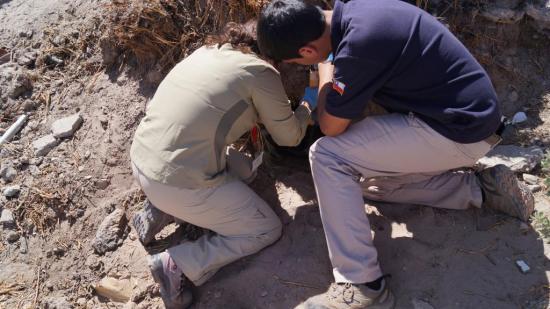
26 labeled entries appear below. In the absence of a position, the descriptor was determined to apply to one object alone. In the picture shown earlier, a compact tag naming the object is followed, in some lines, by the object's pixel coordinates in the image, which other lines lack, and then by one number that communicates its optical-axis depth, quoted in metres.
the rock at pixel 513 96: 3.58
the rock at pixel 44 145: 4.02
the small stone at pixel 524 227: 2.84
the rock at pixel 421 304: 2.61
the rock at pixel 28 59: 4.54
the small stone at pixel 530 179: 3.16
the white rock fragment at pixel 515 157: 3.22
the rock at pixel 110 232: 3.41
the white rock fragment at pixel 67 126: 4.03
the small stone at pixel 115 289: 3.19
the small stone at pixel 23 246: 3.61
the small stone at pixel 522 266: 2.68
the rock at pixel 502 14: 3.45
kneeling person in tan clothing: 2.63
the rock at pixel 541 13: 3.50
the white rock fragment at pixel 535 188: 3.12
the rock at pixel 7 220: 3.73
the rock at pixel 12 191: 3.83
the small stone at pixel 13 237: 3.67
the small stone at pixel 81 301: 3.23
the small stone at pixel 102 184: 3.73
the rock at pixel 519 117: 3.52
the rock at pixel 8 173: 3.95
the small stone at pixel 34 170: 3.91
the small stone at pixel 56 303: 3.20
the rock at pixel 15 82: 4.44
